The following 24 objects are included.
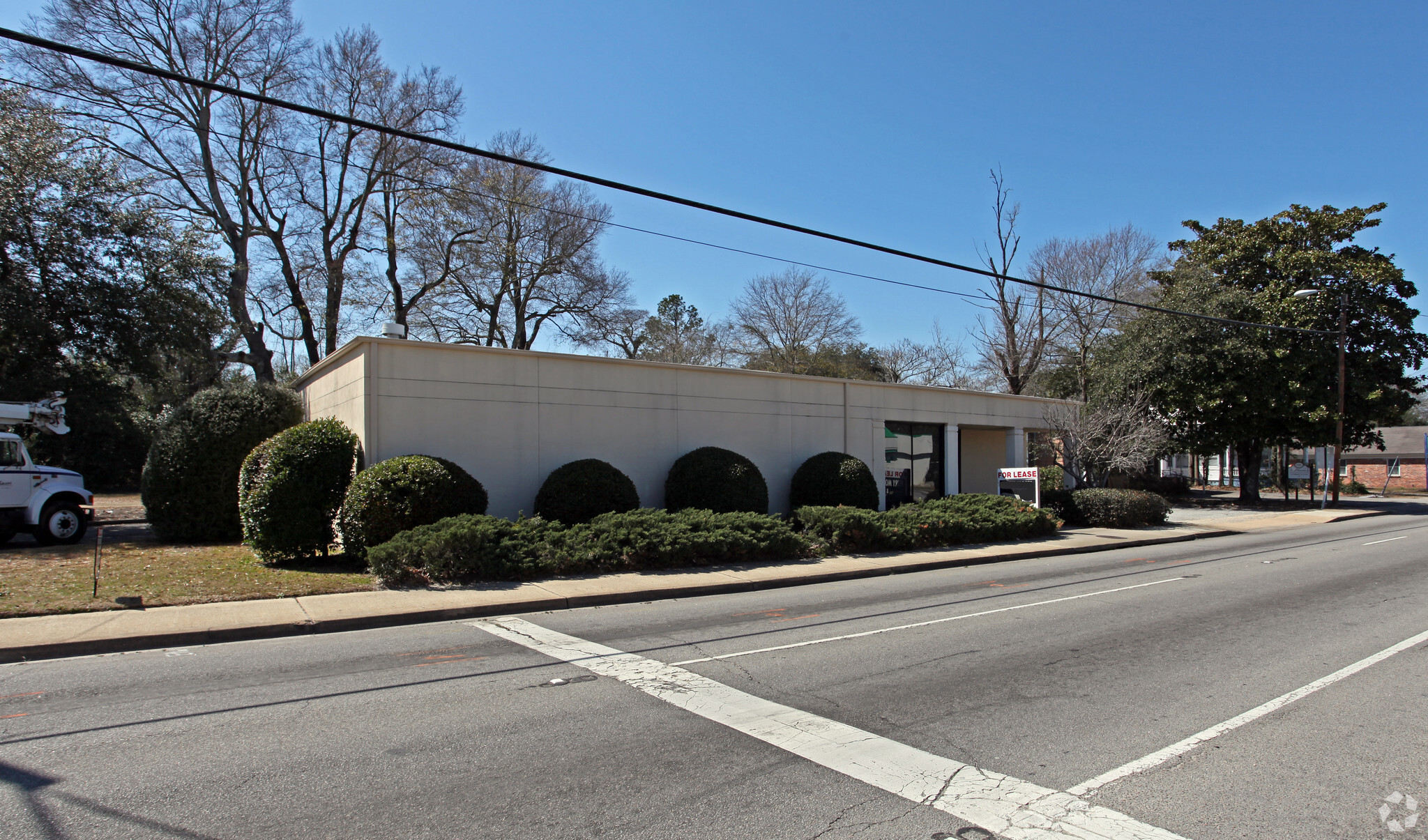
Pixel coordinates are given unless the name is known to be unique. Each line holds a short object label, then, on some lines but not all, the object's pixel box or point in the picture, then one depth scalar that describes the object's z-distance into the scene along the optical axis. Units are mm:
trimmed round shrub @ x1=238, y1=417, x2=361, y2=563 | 12891
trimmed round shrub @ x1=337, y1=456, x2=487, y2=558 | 12844
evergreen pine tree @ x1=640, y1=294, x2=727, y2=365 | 47938
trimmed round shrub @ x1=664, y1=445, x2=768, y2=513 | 16969
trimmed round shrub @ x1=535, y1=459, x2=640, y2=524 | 15164
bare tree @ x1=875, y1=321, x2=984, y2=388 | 49406
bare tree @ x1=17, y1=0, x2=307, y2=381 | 26766
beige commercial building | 15109
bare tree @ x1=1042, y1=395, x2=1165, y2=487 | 22859
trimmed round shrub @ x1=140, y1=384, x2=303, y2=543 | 15828
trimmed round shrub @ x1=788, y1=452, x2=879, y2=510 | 18766
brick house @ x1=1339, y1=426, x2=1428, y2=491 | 54938
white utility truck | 15570
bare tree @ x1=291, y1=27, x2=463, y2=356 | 31922
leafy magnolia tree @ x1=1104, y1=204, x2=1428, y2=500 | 30469
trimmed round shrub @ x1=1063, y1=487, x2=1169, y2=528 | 21578
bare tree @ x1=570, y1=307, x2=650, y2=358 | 39188
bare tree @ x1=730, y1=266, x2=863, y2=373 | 45938
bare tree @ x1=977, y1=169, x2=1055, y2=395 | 40906
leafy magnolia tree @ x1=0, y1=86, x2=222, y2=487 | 20094
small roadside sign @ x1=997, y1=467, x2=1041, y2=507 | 20125
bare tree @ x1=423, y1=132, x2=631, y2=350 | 34781
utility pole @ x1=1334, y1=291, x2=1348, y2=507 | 29831
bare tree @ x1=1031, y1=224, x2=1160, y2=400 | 39344
